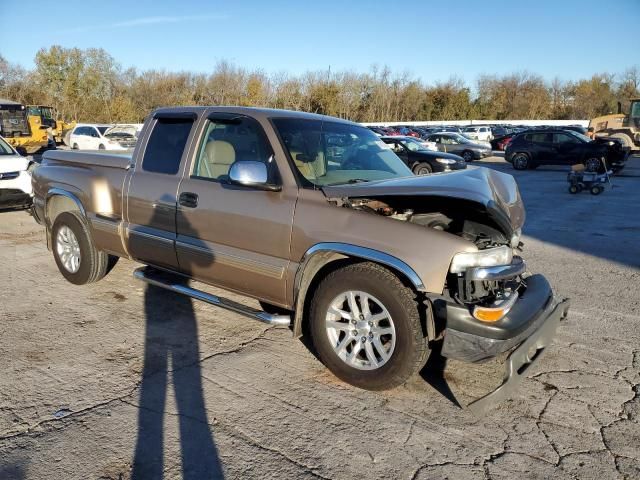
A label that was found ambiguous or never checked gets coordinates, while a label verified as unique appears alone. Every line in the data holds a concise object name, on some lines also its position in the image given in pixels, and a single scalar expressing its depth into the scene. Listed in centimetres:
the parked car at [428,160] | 1658
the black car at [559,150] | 2022
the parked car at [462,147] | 2697
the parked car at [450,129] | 4482
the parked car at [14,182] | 859
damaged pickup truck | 319
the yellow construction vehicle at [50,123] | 2860
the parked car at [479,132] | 4123
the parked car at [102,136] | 2302
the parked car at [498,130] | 4166
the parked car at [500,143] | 3284
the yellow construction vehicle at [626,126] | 2498
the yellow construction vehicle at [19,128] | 2509
